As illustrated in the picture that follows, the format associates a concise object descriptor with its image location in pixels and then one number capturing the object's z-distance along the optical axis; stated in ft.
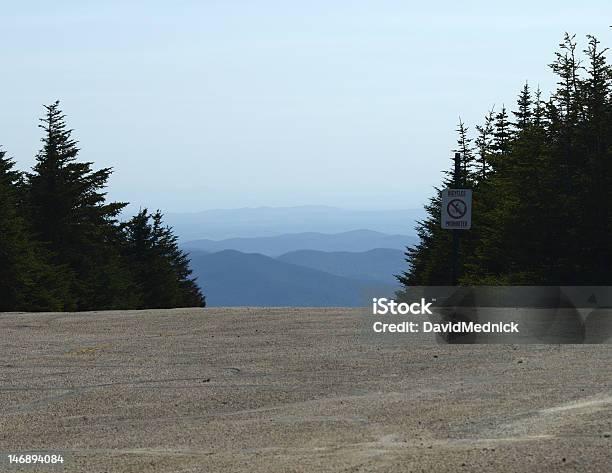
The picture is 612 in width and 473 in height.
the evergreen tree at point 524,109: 206.47
